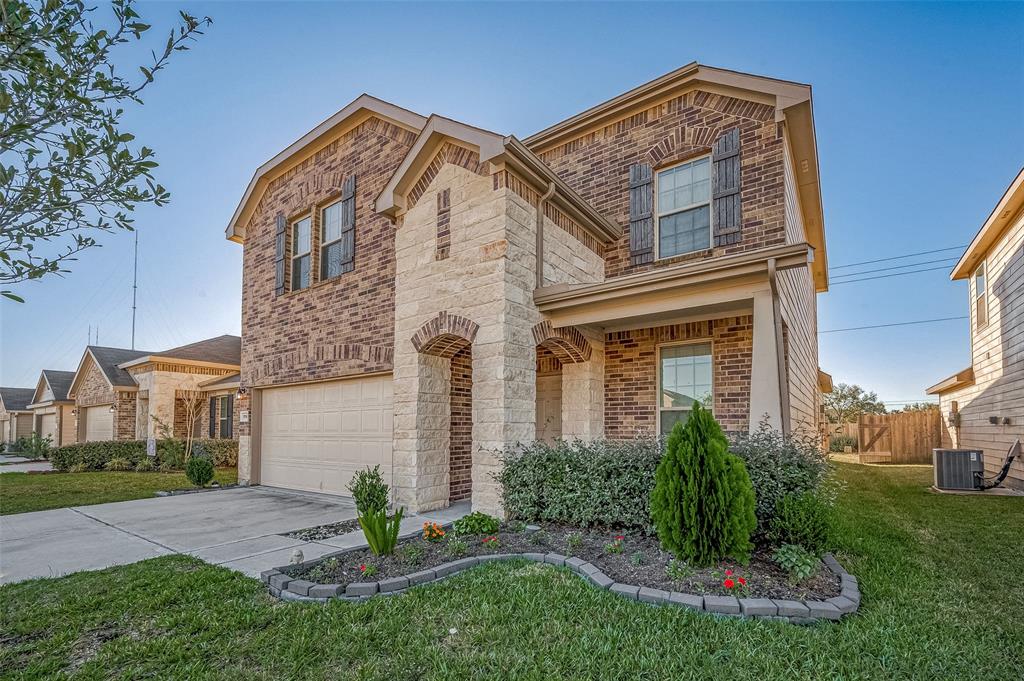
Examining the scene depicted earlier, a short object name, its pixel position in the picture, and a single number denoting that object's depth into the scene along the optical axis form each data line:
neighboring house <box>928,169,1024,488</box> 9.88
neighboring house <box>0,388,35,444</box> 31.33
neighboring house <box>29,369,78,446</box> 23.98
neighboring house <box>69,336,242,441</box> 17.05
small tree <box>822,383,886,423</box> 33.66
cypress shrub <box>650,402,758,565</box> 4.15
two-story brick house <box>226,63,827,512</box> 6.65
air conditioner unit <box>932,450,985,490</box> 10.02
